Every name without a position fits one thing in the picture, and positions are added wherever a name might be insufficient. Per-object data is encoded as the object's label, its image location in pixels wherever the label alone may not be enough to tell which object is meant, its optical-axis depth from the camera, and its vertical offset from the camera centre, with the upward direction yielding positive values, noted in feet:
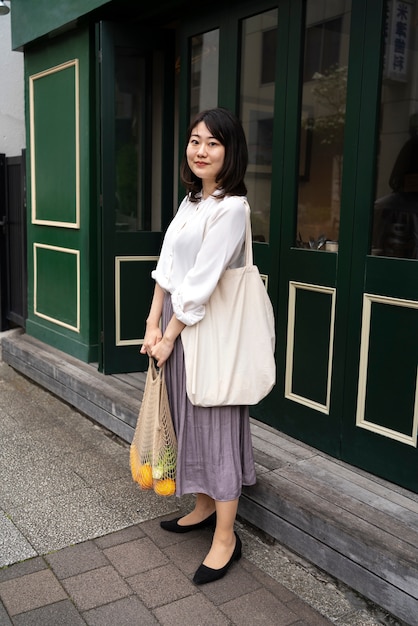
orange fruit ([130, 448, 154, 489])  9.11 -3.93
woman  8.09 -1.29
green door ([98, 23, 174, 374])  15.11 +0.44
